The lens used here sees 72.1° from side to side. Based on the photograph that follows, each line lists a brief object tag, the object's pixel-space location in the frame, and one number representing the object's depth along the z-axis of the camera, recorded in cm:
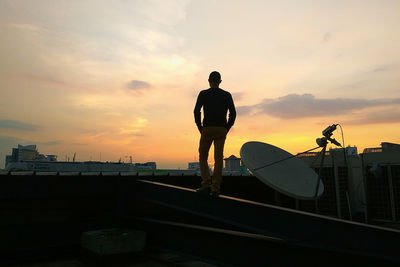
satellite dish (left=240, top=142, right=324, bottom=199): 1022
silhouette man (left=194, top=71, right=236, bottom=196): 581
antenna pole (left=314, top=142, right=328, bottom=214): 1091
